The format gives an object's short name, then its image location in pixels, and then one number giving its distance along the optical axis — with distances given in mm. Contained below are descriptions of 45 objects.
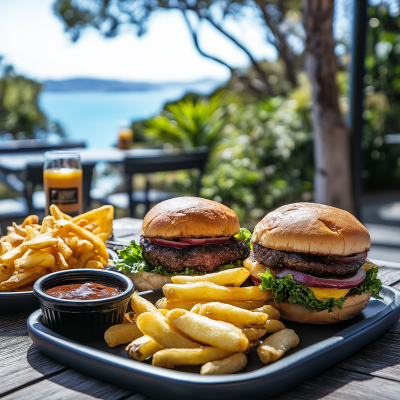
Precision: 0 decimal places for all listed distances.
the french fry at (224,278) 390
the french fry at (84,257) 476
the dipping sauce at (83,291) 372
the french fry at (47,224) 487
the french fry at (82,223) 534
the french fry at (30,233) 477
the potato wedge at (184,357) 309
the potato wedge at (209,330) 305
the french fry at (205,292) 362
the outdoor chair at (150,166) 3788
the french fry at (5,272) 438
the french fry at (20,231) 503
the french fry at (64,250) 446
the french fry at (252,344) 332
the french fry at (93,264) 472
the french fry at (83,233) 480
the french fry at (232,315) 338
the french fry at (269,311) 374
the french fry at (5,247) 476
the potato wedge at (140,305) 363
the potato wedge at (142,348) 322
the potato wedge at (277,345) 319
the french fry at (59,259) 440
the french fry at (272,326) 360
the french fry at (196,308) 349
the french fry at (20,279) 422
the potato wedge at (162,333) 324
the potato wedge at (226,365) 298
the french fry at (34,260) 418
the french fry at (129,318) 379
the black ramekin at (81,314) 352
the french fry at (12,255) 438
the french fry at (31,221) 530
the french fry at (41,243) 423
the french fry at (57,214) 540
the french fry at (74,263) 470
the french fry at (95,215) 573
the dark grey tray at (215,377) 288
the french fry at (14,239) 485
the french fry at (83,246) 467
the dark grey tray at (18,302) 414
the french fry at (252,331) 332
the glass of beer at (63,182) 686
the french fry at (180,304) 368
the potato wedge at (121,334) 345
